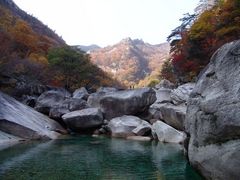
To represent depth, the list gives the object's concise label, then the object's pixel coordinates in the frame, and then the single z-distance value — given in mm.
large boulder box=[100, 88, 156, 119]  19171
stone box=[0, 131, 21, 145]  13546
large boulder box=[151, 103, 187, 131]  16126
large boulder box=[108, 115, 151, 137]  17098
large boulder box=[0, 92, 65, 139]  14565
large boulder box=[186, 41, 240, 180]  6727
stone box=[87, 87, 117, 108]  21887
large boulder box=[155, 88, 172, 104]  21768
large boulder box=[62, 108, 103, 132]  18099
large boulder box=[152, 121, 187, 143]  15475
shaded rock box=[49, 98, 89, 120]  19306
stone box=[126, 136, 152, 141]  16266
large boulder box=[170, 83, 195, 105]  18292
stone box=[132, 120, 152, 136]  16988
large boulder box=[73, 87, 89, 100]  24592
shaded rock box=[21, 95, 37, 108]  21452
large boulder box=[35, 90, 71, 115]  20052
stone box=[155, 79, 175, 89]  31659
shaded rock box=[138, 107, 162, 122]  19374
